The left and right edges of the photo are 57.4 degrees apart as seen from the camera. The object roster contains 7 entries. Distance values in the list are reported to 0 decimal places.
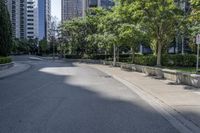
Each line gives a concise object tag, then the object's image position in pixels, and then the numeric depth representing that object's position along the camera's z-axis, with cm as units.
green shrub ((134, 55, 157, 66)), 1655
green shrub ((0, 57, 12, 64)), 1666
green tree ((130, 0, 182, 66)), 1207
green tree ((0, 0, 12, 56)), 1882
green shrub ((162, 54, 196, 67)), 1732
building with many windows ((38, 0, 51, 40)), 7683
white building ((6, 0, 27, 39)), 5076
